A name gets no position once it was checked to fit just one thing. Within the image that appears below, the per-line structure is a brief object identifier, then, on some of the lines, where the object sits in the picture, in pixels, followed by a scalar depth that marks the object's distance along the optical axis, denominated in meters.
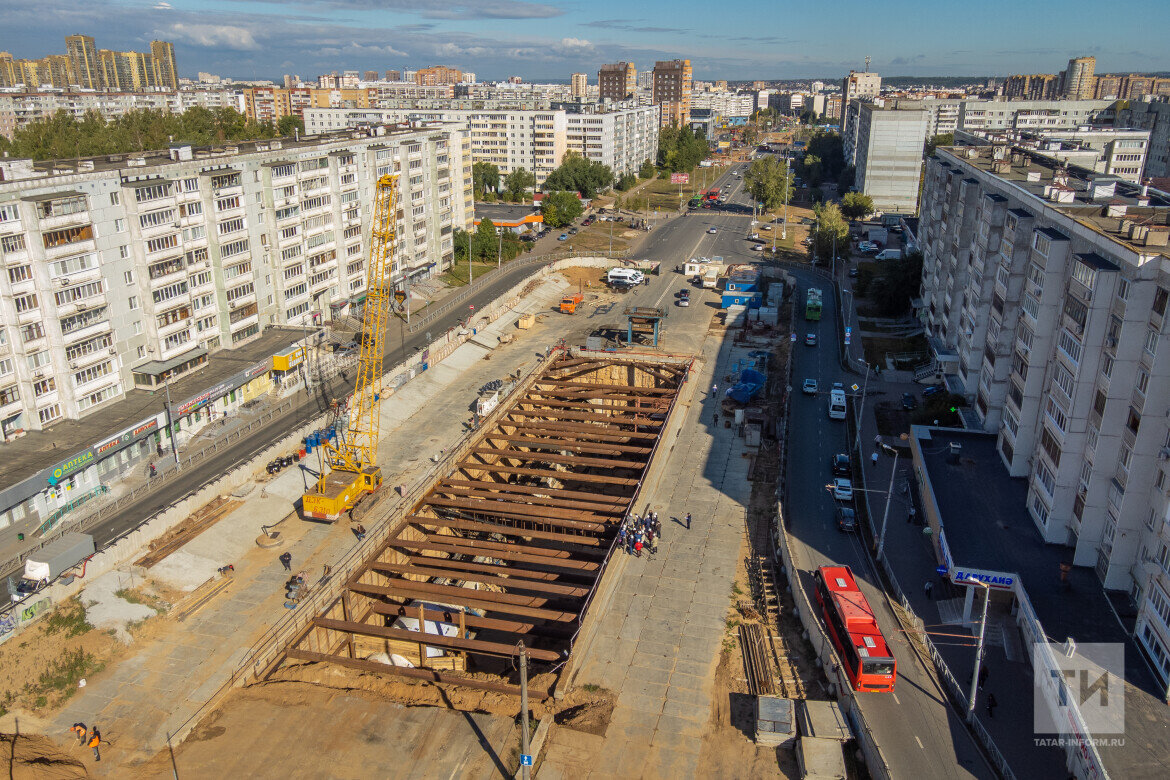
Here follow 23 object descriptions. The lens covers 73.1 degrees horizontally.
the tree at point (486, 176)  165.38
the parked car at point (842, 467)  56.06
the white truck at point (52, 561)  42.06
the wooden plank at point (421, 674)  35.75
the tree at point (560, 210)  142.88
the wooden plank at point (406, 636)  40.09
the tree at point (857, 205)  147.25
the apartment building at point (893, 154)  155.38
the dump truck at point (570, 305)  94.81
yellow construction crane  49.75
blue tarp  68.56
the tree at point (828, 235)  117.12
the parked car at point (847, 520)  48.97
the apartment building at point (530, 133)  173.12
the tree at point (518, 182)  161.75
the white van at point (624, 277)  104.62
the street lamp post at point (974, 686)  32.56
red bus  34.53
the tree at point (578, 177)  159.38
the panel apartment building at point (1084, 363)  36.78
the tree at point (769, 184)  157.12
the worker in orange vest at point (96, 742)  32.19
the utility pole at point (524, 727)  27.36
